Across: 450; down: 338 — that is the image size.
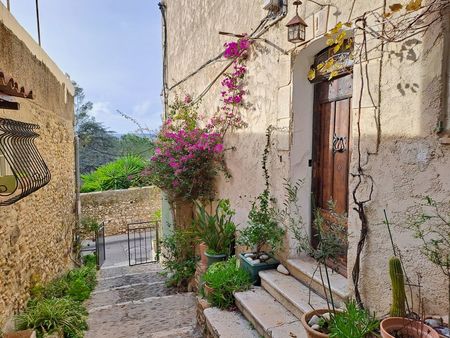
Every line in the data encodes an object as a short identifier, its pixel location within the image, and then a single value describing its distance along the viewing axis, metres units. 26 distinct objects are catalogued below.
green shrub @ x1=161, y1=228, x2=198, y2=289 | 5.93
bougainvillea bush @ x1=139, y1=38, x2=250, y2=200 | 4.79
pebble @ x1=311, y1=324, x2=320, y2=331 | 2.20
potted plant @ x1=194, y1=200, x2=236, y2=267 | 4.56
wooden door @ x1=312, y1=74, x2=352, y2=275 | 2.97
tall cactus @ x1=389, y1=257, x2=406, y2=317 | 1.97
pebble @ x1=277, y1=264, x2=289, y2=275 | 3.34
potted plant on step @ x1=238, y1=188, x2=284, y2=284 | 3.50
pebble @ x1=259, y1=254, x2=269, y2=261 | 3.59
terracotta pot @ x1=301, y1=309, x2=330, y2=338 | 2.11
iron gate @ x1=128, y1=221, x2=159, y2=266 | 10.86
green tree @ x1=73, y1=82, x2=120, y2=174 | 24.00
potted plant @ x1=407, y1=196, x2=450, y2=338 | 1.78
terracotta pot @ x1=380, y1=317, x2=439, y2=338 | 1.76
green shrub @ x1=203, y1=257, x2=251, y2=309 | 3.37
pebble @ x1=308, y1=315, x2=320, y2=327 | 2.27
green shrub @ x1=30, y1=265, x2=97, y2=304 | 4.24
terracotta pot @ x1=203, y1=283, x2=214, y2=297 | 3.50
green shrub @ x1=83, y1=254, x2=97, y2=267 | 8.37
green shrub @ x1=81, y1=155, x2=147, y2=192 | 13.91
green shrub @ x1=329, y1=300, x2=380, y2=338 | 1.98
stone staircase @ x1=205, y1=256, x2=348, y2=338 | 2.64
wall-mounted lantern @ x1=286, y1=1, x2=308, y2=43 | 2.99
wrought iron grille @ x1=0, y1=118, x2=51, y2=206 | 2.42
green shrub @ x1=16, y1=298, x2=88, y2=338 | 3.44
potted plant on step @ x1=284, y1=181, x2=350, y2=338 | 2.19
